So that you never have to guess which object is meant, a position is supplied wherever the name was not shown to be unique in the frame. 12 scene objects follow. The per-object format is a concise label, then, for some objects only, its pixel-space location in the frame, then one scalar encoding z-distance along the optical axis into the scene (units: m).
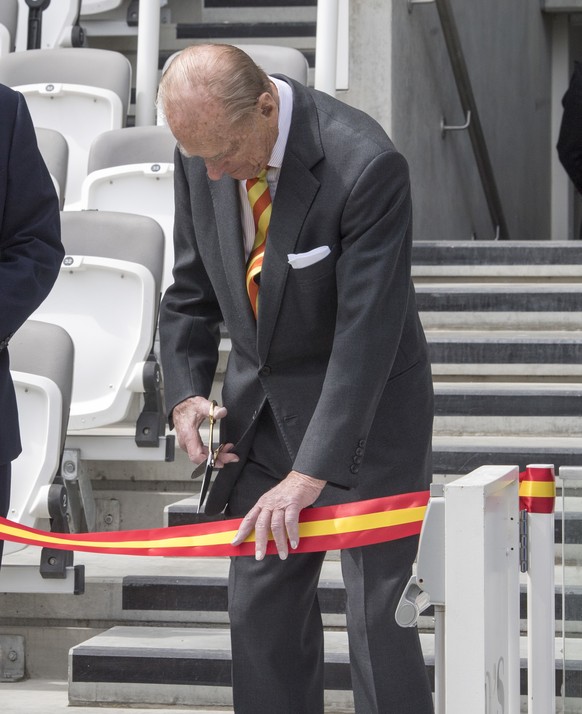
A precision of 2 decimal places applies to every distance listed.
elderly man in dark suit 3.33
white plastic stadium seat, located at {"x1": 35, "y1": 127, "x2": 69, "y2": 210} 7.96
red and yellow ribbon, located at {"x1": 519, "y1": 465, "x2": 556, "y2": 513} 3.18
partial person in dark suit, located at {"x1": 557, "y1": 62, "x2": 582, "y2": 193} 12.57
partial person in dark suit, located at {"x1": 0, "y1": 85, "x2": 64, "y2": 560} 3.75
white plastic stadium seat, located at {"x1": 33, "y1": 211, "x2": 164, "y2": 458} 6.75
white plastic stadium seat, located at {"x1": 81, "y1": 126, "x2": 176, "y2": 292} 7.98
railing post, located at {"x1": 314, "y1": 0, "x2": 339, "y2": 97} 9.08
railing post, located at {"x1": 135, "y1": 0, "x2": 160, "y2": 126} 9.85
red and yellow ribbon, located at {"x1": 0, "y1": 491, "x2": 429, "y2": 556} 3.51
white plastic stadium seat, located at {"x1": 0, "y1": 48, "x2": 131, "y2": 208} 9.16
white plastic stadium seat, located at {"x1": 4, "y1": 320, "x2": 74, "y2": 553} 5.74
